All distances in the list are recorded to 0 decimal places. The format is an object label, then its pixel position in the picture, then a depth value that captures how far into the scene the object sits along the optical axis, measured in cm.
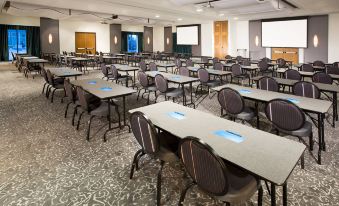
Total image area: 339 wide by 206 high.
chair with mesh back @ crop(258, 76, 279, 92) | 513
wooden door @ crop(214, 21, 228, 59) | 1709
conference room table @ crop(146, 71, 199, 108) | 558
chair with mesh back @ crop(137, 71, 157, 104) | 611
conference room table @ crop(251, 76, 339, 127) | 459
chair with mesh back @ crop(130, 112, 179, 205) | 240
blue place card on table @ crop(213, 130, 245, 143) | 220
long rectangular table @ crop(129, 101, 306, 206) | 173
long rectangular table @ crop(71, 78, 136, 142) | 414
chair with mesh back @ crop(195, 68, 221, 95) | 666
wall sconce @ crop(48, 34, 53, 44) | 1791
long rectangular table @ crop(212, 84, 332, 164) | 329
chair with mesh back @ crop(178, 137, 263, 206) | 174
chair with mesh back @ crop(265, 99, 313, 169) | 315
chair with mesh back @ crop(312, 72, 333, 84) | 594
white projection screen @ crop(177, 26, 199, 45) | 1953
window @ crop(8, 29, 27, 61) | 1831
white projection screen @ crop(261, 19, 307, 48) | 1385
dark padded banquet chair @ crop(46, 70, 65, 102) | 638
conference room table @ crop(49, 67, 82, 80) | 642
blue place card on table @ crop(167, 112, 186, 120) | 284
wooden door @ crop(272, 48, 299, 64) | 1448
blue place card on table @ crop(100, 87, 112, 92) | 452
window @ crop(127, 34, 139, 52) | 2456
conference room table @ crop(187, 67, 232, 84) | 677
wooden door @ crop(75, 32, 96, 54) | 2061
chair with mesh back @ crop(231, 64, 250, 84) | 834
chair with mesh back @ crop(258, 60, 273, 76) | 1004
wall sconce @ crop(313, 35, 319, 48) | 1357
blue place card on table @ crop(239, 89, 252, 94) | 432
